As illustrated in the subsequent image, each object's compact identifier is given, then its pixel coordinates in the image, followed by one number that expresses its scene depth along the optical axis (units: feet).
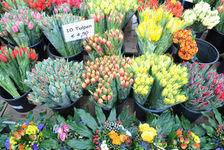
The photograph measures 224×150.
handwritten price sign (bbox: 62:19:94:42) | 3.60
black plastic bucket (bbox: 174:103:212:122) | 3.31
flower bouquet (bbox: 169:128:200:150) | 2.65
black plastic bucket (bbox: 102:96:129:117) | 3.34
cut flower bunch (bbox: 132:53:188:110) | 2.81
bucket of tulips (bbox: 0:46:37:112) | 3.43
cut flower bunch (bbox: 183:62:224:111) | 3.05
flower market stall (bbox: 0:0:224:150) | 2.78
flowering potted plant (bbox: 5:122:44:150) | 2.66
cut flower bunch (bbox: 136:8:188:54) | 3.42
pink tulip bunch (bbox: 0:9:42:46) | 3.85
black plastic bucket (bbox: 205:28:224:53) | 5.13
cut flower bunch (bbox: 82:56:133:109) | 2.83
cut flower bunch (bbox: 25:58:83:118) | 2.91
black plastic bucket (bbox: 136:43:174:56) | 4.66
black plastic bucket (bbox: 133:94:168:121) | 3.20
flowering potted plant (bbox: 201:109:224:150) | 3.01
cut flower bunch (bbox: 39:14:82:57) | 3.79
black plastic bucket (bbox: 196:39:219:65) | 4.48
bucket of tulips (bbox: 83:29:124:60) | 3.52
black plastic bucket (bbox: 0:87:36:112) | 3.50
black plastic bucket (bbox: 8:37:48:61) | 4.48
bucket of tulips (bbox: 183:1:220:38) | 4.51
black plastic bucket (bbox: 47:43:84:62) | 4.27
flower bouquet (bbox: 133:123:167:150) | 2.54
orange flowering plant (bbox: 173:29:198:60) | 3.90
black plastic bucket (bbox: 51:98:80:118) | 3.30
